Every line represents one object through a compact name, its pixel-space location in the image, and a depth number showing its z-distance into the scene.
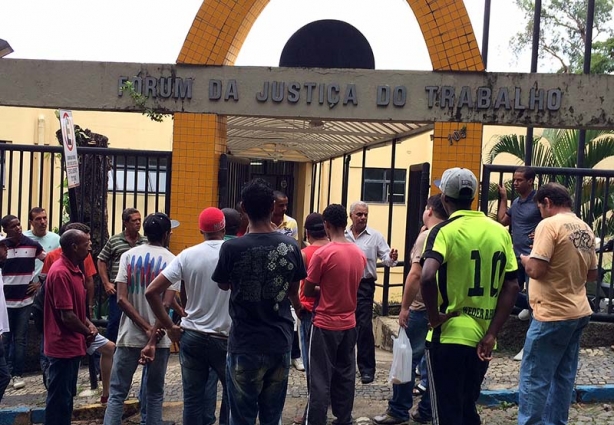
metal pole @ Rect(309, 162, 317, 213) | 17.99
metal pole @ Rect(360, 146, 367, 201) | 12.27
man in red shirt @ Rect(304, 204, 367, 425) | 5.52
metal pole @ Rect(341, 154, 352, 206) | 13.38
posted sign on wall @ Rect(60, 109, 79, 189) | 6.54
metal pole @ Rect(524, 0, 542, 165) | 10.87
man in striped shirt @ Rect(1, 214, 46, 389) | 7.30
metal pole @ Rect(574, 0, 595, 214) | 10.08
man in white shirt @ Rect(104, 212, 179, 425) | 5.39
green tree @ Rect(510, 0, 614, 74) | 26.08
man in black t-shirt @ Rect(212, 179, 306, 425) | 4.19
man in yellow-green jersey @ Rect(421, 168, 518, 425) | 4.13
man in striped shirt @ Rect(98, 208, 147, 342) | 6.66
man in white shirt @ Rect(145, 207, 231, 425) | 4.86
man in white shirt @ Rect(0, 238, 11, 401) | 5.57
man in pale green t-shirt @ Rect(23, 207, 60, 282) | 7.64
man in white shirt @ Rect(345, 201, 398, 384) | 7.07
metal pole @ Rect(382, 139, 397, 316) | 9.63
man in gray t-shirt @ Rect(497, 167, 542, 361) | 7.12
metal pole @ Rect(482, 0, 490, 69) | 11.88
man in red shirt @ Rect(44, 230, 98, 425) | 5.30
